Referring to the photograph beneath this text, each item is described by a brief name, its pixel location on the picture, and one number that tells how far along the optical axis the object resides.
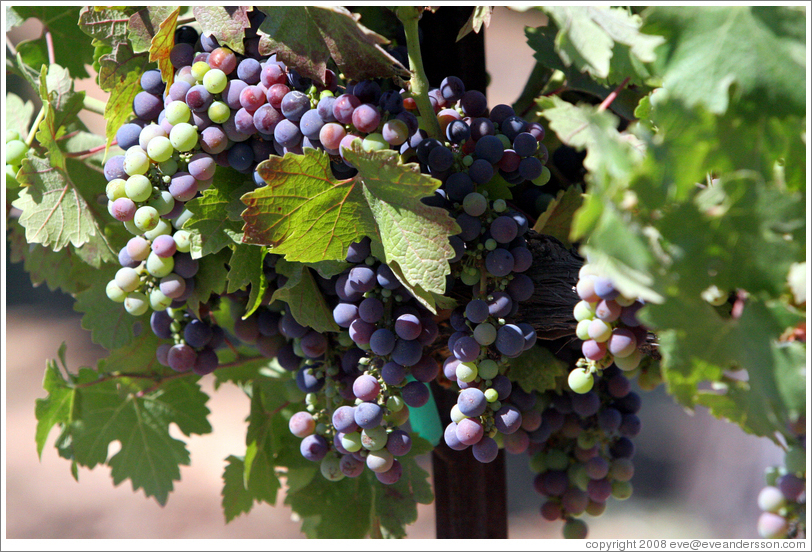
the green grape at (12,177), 1.65
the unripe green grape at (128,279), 1.61
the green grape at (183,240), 1.59
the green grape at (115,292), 1.61
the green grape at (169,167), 1.57
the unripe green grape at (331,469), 1.61
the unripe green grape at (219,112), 1.56
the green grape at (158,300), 1.61
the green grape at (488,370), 1.55
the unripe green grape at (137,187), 1.56
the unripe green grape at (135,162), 1.56
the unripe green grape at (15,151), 1.65
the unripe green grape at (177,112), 1.56
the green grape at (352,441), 1.57
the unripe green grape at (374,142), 1.53
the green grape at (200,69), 1.57
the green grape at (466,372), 1.54
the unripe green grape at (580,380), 1.55
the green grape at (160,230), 1.59
